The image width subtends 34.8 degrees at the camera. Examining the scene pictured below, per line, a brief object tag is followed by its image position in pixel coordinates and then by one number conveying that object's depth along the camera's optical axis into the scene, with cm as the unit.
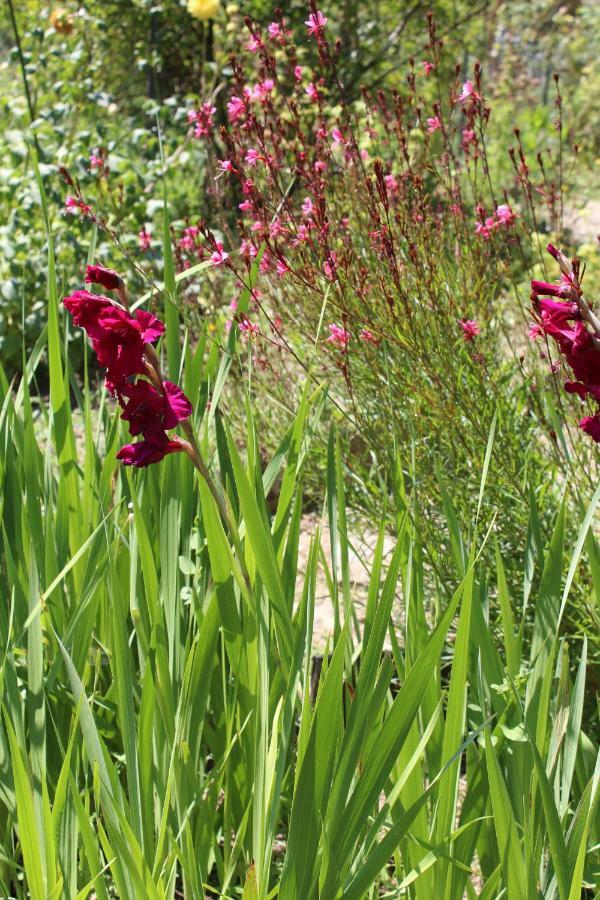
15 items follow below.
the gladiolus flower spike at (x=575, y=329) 110
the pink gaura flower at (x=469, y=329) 217
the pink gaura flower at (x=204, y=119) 255
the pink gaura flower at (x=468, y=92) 232
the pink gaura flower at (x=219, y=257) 183
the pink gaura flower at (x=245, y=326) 192
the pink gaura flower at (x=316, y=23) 214
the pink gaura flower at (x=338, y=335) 210
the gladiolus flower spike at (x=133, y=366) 114
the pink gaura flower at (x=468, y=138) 252
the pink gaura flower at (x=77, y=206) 186
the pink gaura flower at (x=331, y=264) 184
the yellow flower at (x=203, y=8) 494
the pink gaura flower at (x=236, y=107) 242
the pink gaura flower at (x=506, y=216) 242
